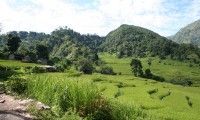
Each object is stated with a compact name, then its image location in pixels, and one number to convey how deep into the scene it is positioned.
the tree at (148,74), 48.11
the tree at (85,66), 39.92
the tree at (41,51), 44.27
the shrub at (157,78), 46.70
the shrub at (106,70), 48.47
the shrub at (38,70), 20.28
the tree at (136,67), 50.07
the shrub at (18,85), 7.30
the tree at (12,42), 42.78
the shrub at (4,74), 14.91
